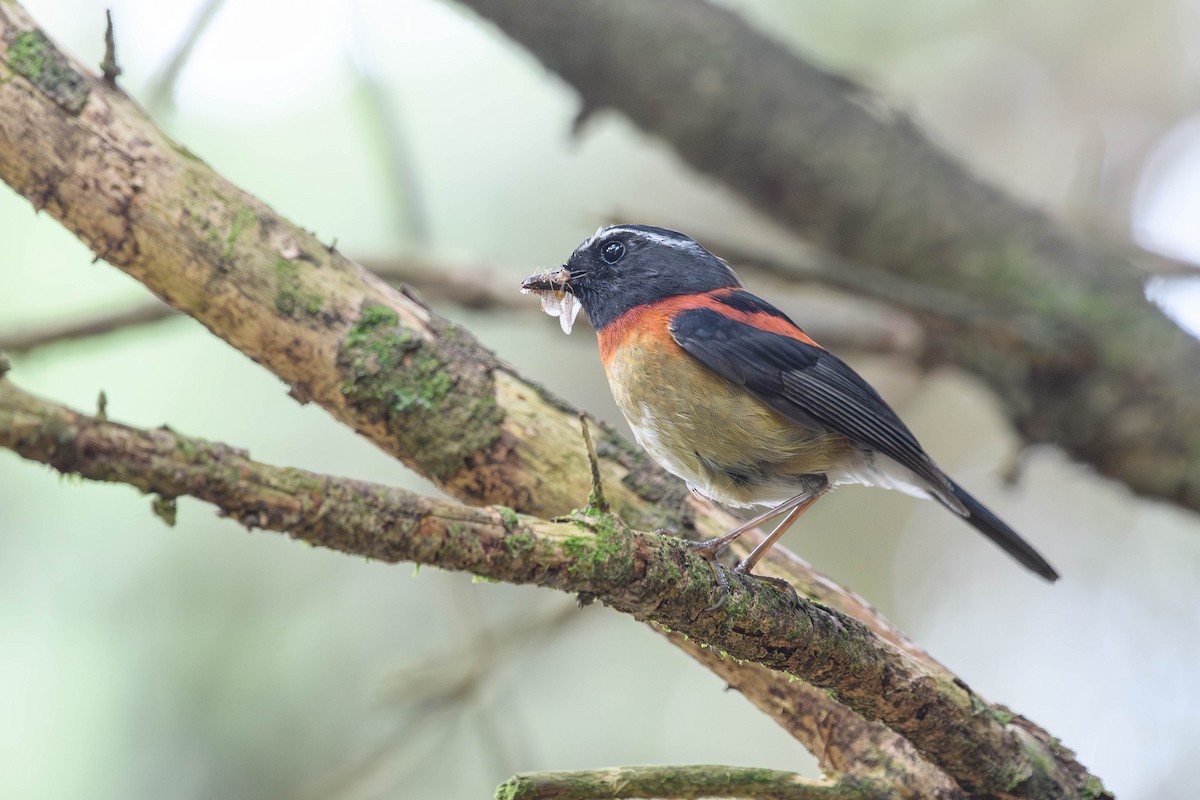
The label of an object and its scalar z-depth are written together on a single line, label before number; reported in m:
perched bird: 7.01
